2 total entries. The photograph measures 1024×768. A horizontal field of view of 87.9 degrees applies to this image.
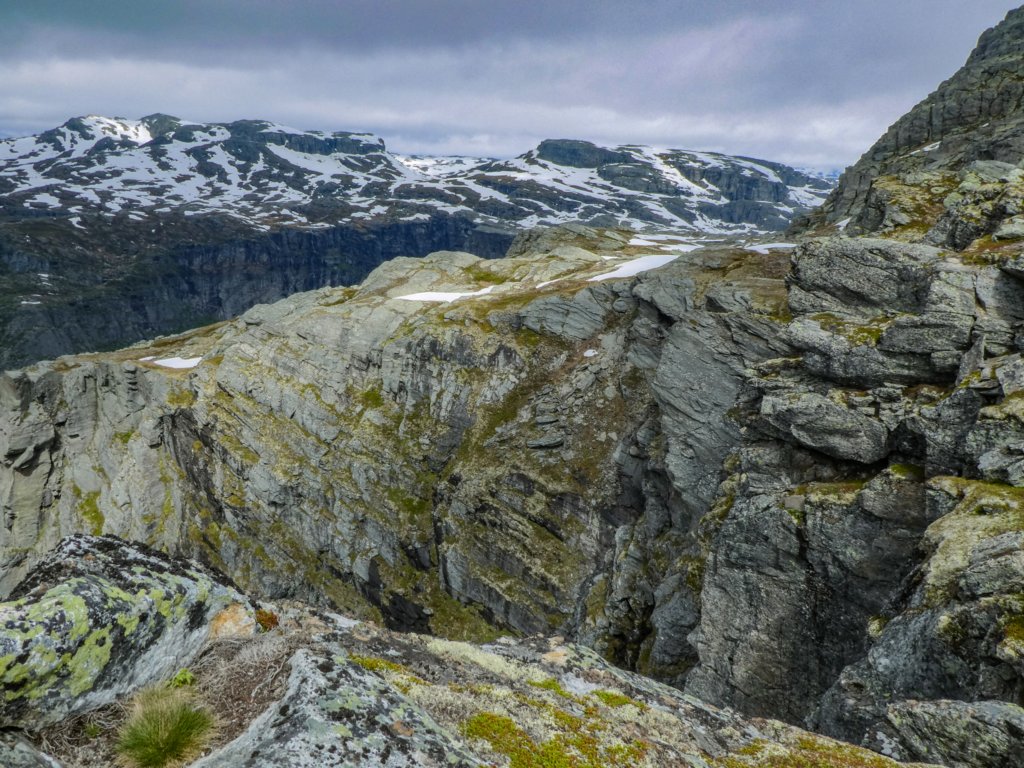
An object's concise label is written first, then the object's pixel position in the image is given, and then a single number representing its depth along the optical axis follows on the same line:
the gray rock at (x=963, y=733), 10.31
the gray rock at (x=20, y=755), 6.42
